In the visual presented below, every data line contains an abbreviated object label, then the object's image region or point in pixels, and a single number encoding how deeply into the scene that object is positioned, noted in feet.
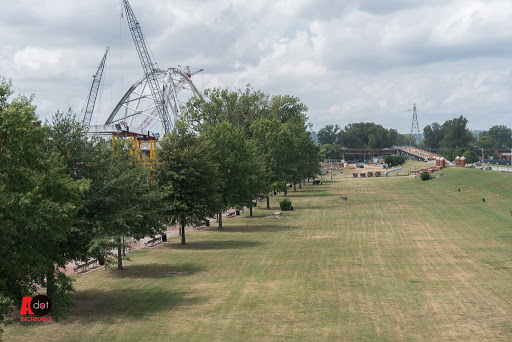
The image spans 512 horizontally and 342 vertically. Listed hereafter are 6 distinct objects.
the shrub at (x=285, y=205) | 232.53
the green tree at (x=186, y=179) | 132.05
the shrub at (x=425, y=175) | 370.12
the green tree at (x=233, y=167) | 173.17
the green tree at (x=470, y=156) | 572.92
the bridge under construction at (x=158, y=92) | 430.61
